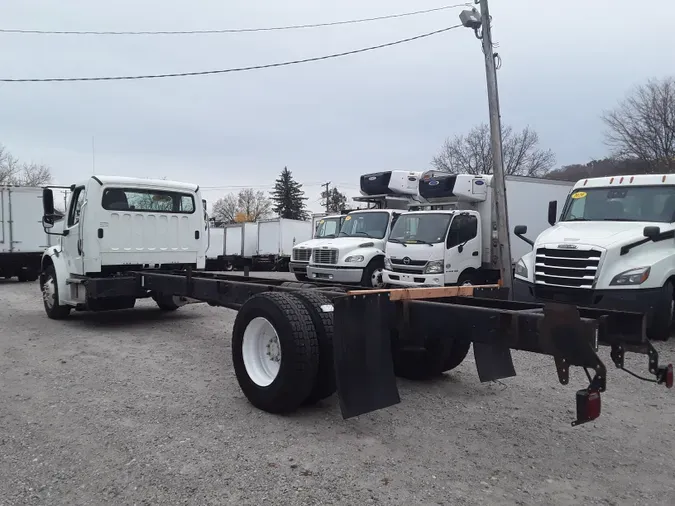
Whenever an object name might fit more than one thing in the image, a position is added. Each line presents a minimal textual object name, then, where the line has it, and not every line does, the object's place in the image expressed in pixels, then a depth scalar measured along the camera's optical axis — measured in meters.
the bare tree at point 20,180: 51.20
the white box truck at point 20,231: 19.80
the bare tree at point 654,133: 31.20
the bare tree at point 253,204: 90.62
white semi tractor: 7.70
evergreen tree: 79.50
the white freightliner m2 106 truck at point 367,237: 14.12
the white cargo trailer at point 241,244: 31.97
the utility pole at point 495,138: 12.78
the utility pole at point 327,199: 78.31
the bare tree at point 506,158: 45.03
